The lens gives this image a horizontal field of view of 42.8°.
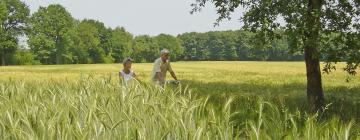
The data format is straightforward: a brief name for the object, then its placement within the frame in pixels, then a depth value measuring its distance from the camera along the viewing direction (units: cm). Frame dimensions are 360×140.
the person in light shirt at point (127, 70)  1172
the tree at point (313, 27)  1120
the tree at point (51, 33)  8488
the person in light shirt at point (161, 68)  1216
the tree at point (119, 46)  11106
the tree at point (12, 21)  7404
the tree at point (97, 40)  10281
